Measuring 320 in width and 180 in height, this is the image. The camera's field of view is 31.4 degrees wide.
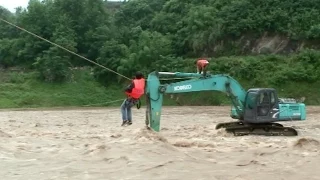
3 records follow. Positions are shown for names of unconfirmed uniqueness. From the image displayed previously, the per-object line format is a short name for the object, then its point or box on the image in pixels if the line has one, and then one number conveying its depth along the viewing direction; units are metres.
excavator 16.78
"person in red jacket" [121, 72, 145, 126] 16.88
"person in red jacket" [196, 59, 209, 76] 17.75
